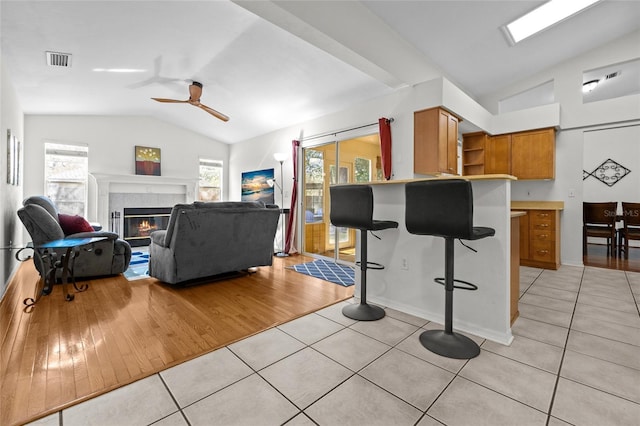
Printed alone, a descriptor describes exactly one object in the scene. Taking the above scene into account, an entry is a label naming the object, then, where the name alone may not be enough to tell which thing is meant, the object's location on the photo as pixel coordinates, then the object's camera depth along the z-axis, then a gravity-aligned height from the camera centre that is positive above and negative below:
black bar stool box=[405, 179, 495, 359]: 1.83 -0.06
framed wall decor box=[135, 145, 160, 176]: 6.57 +1.19
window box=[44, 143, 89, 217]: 5.62 +0.70
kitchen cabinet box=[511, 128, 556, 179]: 4.64 +1.02
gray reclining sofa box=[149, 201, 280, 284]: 3.18 -0.34
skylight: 3.29 +2.39
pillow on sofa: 3.87 -0.18
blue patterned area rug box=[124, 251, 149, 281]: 3.90 -0.87
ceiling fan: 4.61 +1.93
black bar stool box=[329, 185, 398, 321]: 2.39 -0.05
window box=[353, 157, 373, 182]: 6.02 +0.97
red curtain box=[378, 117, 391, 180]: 4.31 +1.05
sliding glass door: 5.67 +0.47
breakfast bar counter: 2.09 -0.44
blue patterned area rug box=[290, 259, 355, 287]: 3.78 -0.87
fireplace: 6.38 -0.27
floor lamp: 5.70 +0.55
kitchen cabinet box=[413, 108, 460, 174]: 3.84 +1.02
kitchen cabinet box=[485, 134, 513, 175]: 5.01 +1.08
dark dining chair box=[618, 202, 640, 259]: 4.83 -0.08
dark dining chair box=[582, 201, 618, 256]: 4.84 -0.08
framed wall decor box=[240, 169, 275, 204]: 6.54 +0.65
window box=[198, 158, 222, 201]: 7.74 +0.86
